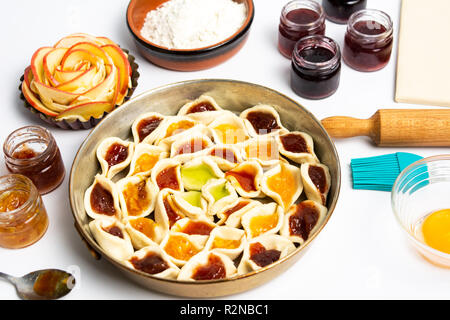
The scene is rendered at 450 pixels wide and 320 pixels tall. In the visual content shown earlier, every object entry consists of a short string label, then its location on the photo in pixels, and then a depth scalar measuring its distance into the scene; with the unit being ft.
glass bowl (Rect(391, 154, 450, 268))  1.99
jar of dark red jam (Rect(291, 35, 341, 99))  2.26
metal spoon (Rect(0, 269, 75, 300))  1.90
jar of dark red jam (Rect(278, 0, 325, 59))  2.38
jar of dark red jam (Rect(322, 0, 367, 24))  2.50
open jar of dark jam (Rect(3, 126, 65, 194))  2.06
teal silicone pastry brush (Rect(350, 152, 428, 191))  2.09
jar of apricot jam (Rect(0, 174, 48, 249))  1.95
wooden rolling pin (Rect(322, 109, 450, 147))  2.13
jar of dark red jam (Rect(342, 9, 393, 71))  2.33
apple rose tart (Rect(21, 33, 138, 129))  2.20
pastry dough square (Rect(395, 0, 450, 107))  2.31
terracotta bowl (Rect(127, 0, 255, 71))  2.35
